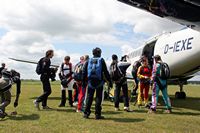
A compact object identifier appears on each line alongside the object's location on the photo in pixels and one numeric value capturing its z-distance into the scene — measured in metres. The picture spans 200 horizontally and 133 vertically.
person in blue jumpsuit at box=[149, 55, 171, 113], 6.53
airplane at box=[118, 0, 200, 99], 6.10
